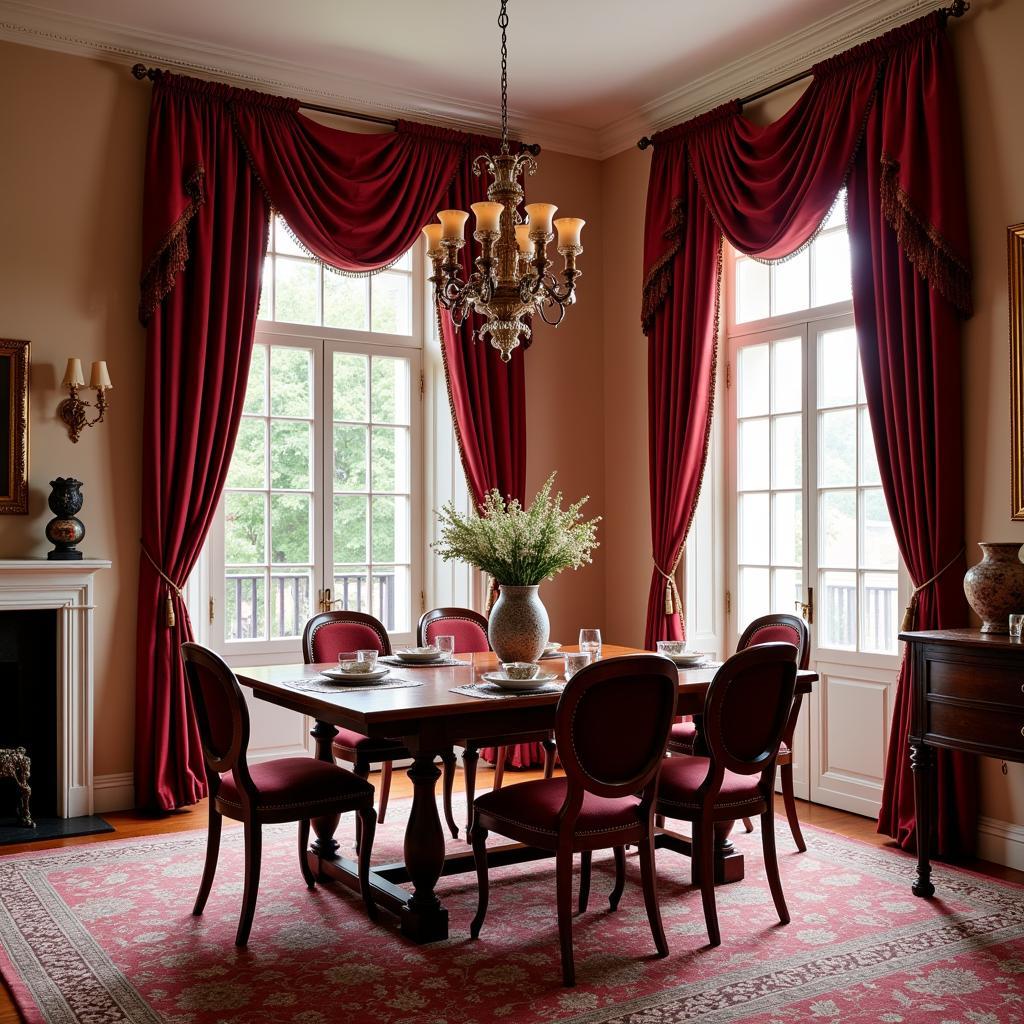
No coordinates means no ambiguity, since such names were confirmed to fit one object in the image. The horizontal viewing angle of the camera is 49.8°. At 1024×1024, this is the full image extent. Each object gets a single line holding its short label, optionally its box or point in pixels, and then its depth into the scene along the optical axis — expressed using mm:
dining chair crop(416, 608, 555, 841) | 4891
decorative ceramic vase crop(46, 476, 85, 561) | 4957
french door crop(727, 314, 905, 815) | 5105
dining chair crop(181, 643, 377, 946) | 3479
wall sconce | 5023
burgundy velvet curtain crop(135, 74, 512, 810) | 5227
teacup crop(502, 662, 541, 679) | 3770
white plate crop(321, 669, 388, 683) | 3854
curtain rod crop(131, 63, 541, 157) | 5223
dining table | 3393
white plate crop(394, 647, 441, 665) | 4406
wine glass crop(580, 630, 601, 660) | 4039
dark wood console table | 3721
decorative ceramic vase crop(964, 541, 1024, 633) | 3971
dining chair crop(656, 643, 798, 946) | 3463
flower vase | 4129
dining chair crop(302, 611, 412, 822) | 4461
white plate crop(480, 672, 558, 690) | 3678
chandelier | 3932
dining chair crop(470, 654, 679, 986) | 3199
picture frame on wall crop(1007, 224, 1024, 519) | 4312
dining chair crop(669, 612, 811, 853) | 4352
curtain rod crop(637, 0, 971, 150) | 4480
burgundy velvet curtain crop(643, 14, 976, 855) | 4520
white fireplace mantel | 4926
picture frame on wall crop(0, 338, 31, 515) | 4957
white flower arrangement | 4078
